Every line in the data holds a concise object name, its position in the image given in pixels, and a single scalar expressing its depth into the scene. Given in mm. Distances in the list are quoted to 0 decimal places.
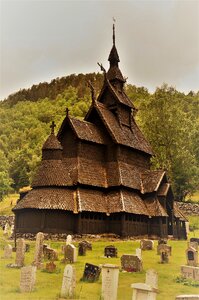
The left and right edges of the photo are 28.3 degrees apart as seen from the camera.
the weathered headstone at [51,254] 19438
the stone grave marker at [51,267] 16297
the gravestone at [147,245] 25938
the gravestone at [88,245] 23992
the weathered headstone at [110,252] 21859
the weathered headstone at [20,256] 17375
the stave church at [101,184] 30375
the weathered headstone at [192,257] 18734
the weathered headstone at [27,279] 12758
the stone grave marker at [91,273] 14520
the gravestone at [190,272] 15172
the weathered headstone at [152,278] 12898
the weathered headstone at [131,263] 17094
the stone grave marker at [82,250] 22266
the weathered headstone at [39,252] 17188
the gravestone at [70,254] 18578
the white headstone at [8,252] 19969
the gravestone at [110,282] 11695
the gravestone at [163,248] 22641
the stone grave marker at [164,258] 20047
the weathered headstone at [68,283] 12109
